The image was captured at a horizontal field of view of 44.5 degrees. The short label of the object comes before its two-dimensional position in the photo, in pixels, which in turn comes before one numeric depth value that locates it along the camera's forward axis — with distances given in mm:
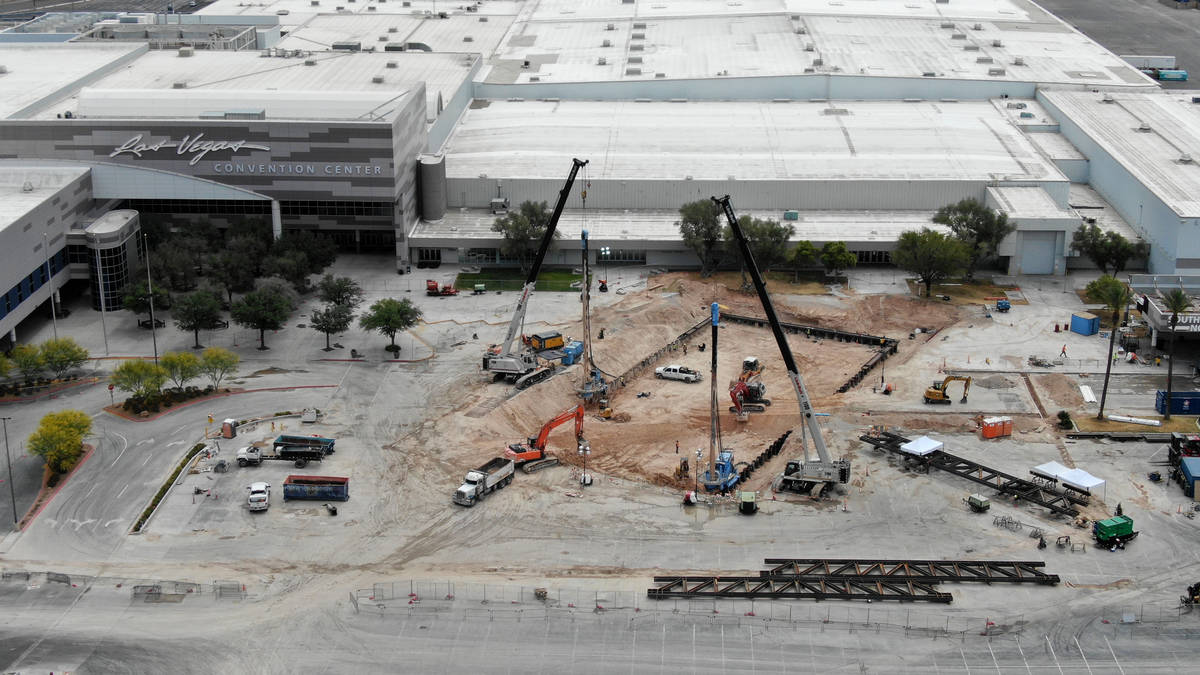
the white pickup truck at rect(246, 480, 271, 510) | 84250
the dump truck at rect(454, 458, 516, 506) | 85562
